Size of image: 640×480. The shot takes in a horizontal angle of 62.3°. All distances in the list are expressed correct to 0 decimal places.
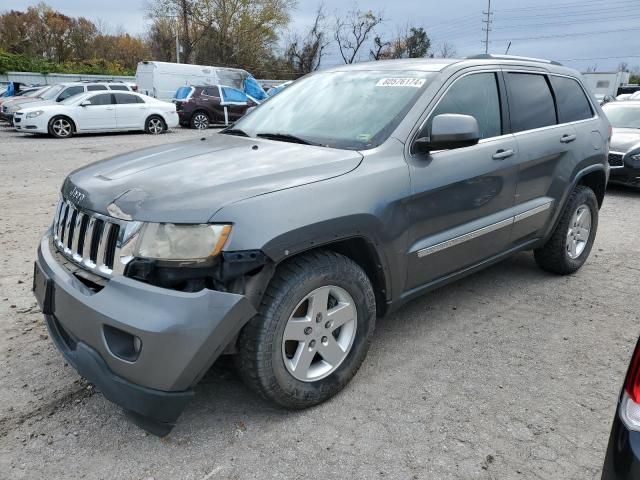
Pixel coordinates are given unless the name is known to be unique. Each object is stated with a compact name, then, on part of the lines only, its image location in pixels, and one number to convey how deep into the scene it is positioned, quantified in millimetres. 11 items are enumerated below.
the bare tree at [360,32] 52956
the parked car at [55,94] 17680
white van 23781
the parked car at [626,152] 8773
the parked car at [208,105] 20234
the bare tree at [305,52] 53000
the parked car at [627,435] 1502
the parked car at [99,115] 15641
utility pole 56300
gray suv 2244
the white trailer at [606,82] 37281
